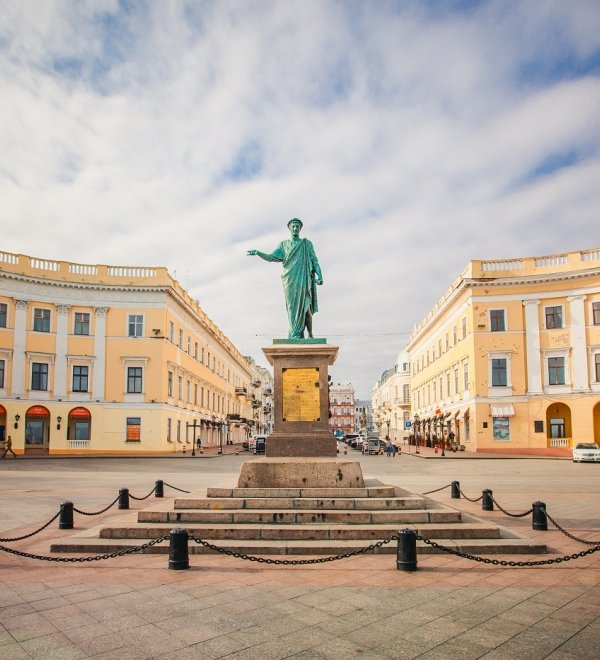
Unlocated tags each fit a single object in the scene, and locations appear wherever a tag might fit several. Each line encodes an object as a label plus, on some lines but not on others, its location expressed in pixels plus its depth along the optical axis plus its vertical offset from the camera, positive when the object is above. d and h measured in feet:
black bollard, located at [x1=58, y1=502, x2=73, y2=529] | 34.53 -5.81
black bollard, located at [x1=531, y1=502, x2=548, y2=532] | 33.47 -5.83
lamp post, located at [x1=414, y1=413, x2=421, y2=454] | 192.65 -3.82
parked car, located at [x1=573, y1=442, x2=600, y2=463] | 108.78 -7.58
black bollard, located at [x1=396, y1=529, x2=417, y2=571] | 24.89 -5.65
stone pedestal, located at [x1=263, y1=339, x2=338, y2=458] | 37.42 +0.74
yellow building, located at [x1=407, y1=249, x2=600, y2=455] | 127.95 +12.47
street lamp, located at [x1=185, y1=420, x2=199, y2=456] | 161.95 -3.35
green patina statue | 41.83 +9.28
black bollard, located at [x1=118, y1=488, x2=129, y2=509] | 41.98 -5.89
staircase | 28.14 -5.58
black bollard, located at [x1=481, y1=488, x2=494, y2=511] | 40.86 -5.91
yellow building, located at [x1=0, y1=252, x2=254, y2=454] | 129.18 +12.20
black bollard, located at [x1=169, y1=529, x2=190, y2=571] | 25.17 -5.66
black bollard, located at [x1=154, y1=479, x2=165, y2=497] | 48.83 -6.12
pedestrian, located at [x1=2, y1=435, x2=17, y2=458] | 118.52 -6.59
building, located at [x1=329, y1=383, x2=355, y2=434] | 528.22 +3.25
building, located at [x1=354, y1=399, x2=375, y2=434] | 508.61 -7.90
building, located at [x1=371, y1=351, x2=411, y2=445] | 269.66 +4.53
